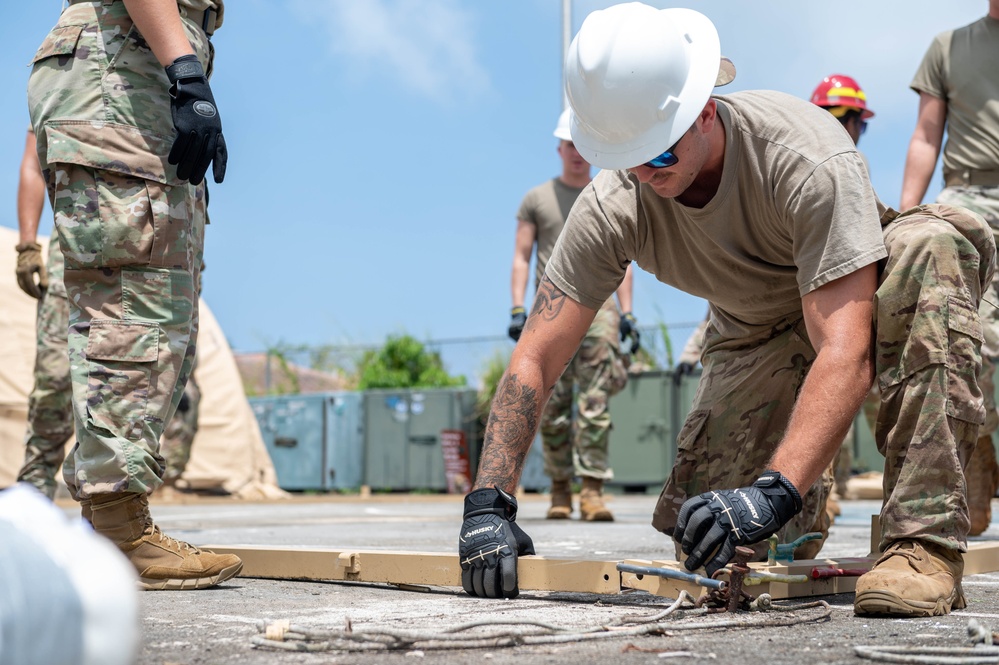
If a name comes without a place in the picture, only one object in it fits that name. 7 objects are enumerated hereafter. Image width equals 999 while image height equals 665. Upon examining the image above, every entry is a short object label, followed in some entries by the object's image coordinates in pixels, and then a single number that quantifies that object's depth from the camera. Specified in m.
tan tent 9.84
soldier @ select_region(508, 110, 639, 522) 6.72
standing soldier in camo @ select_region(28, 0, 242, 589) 2.68
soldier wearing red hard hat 5.71
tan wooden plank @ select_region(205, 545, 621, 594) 2.65
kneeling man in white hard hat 2.32
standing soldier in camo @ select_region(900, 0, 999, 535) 4.49
